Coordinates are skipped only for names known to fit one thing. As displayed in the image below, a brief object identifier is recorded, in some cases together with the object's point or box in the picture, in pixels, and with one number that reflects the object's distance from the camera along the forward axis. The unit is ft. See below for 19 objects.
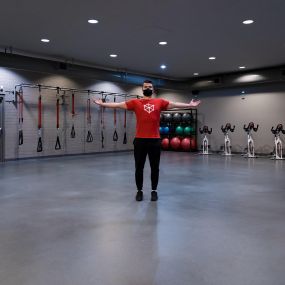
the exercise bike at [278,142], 34.35
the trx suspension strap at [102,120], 39.68
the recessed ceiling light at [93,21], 20.65
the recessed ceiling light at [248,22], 20.53
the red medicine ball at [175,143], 43.55
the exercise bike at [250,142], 36.01
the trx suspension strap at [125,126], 39.72
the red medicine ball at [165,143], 44.83
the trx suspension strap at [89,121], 37.64
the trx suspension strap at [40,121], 32.45
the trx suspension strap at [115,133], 39.92
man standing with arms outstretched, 14.12
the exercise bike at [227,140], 38.87
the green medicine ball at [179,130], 44.06
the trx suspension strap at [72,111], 35.43
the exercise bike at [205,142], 39.79
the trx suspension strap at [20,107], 31.63
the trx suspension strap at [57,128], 33.83
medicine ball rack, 43.73
